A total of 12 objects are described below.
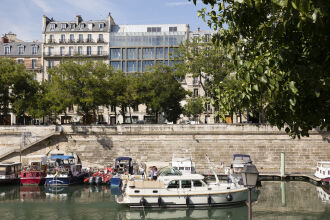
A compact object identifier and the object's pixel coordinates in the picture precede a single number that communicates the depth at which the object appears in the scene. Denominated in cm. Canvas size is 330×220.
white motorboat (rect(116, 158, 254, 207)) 2650
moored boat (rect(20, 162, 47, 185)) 3591
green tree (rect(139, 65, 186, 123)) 5068
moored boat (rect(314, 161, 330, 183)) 3441
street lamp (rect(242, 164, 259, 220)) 1051
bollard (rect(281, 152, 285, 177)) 3734
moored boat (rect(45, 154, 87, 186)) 3519
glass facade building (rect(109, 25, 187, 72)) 6611
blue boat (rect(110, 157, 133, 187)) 3651
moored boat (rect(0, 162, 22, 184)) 3612
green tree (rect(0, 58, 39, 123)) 4519
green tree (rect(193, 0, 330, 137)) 766
